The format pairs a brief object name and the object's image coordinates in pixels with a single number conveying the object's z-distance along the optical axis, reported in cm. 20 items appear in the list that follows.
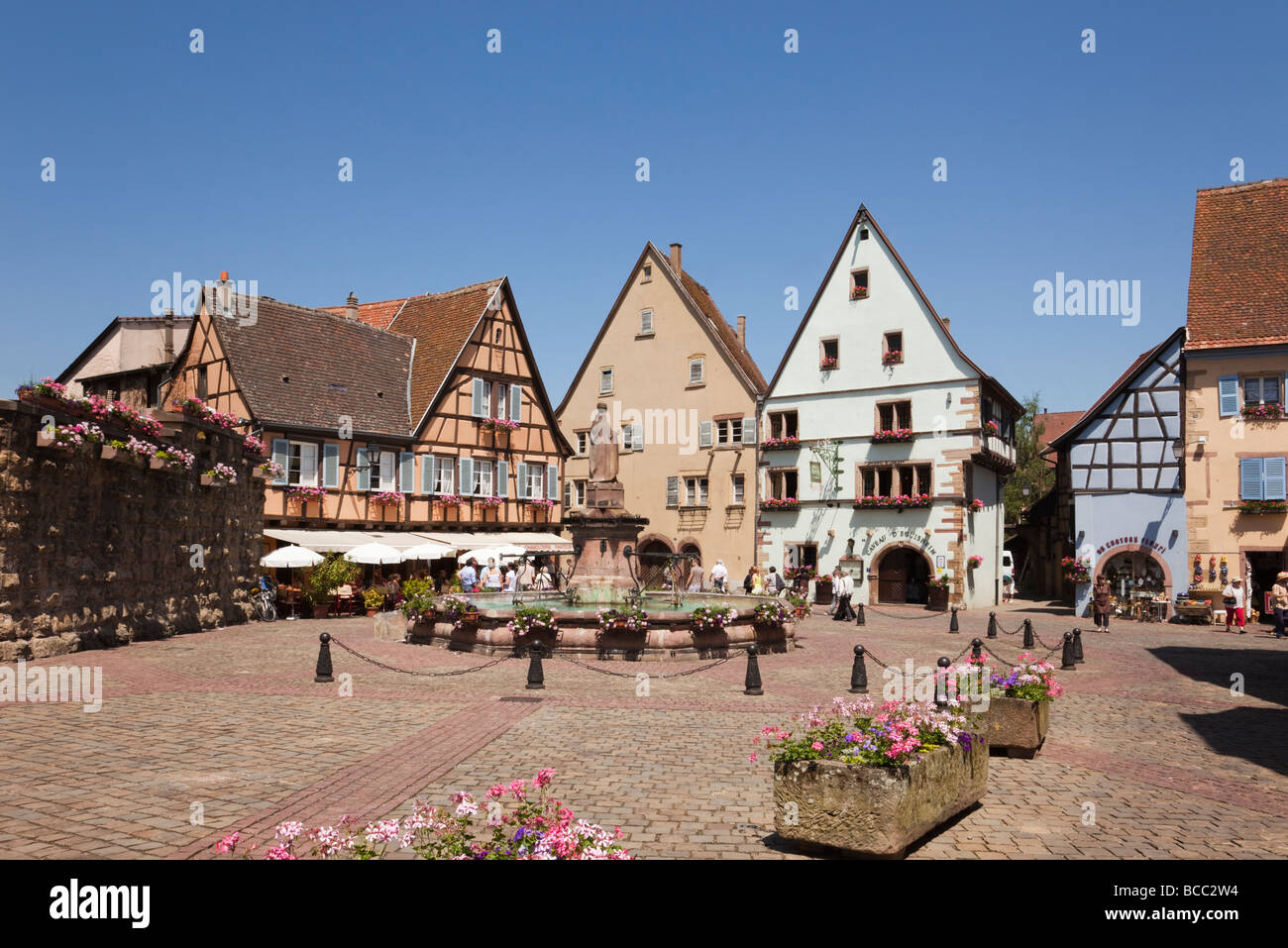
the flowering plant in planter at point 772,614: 1889
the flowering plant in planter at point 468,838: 427
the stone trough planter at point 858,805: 630
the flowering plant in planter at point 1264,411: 2877
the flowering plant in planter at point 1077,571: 3167
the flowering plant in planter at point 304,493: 3112
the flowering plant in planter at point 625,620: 1736
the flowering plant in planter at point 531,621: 1752
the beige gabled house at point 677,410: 4081
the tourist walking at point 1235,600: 2739
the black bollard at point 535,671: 1409
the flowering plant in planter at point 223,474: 2288
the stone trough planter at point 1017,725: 966
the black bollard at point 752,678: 1370
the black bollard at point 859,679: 1395
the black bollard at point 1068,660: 1733
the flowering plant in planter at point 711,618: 1767
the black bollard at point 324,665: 1456
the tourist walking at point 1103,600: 2657
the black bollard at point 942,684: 897
